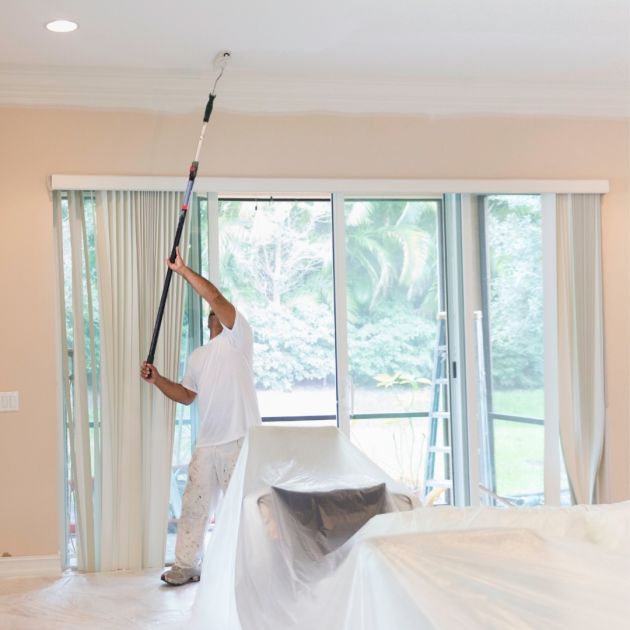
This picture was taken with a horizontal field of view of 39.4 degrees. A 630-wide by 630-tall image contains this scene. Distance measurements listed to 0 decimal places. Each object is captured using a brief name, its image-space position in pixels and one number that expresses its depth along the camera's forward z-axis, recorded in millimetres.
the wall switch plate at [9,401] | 4379
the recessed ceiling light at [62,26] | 3705
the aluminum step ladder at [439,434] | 5027
